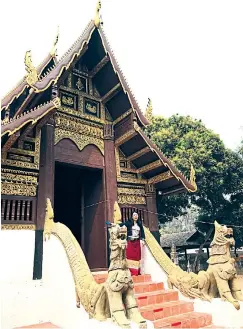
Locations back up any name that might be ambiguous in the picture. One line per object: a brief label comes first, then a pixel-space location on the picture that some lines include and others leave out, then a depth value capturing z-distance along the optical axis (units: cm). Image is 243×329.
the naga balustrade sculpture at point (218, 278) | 523
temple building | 625
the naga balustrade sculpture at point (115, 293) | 412
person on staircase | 661
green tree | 1641
